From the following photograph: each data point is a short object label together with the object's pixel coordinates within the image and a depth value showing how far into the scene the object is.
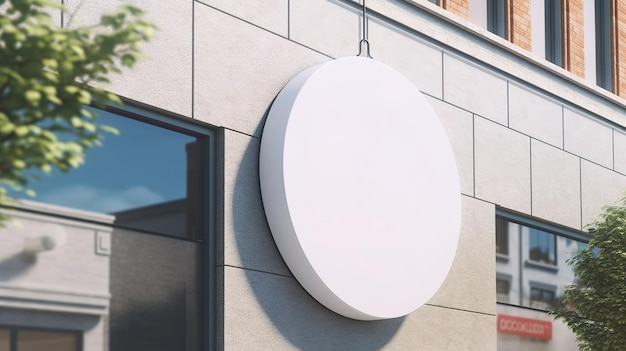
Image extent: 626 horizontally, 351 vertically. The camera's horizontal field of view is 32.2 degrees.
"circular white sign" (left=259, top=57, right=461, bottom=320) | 11.95
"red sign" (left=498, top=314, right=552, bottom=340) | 16.09
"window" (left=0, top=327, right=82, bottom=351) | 9.48
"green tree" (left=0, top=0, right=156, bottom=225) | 5.36
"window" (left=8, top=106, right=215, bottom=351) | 10.45
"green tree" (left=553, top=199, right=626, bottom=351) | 15.38
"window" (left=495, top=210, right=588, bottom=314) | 16.15
